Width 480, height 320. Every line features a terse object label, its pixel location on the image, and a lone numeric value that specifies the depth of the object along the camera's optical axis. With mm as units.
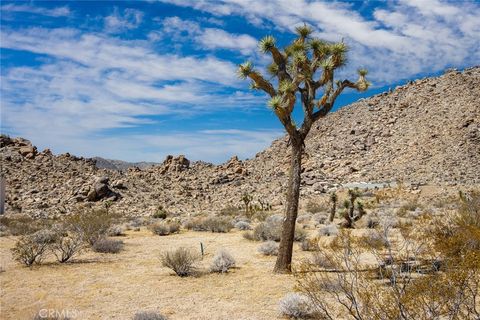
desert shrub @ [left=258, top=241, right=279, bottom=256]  13039
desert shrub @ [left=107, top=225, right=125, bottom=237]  19206
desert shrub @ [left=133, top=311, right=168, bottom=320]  6645
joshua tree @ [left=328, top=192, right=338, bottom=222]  23331
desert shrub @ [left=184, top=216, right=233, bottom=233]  20266
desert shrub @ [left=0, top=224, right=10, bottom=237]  19141
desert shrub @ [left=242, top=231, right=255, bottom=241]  16488
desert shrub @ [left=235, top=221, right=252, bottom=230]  20969
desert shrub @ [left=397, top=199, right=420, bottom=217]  22281
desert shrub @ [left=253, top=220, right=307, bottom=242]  15537
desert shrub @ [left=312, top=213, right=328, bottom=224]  23219
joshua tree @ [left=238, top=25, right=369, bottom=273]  10156
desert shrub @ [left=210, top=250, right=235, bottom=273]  10703
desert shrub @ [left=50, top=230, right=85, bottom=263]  11948
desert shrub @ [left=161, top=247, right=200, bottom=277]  10297
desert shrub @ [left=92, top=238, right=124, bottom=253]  13844
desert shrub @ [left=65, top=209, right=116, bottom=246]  14461
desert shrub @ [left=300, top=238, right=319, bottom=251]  13375
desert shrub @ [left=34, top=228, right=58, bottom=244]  12422
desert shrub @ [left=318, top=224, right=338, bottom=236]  16330
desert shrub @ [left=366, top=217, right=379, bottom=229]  18953
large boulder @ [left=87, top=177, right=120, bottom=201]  38125
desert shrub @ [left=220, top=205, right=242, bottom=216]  30609
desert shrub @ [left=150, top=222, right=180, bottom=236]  19828
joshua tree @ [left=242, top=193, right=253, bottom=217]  29048
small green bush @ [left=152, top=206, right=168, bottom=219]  30484
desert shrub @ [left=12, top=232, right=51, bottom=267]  11222
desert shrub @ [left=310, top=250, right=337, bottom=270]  9767
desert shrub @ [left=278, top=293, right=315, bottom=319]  7020
